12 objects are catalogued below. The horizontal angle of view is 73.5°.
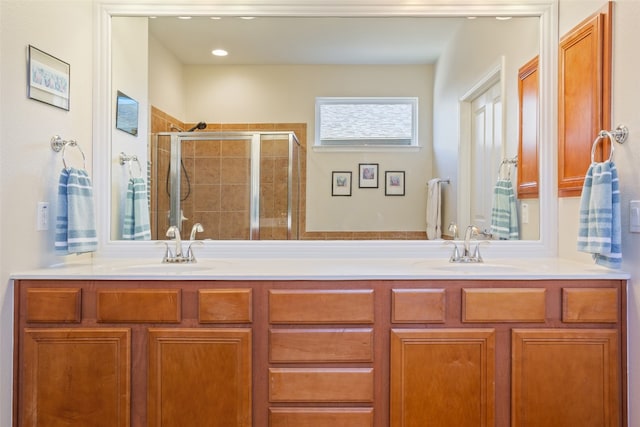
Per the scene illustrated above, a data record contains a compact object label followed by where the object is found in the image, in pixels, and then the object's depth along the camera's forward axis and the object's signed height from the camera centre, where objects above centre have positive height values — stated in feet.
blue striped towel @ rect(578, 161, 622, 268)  5.59 +0.01
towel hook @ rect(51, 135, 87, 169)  6.33 +1.02
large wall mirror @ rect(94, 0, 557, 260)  7.45 +2.13
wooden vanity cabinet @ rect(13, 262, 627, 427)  5.58 -1.78
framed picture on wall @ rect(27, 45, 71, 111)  5.82 +1.91
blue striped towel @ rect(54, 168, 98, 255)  6.20 -0.06
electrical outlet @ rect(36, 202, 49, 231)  6.08 -0.08
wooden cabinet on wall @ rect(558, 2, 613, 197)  6.10 +1.87
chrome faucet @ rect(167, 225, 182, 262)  7.06 -0.43
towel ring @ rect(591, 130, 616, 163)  5.85 +1.08
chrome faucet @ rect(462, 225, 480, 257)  7.21 -0.42
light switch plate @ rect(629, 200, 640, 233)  5.49 +0.01
